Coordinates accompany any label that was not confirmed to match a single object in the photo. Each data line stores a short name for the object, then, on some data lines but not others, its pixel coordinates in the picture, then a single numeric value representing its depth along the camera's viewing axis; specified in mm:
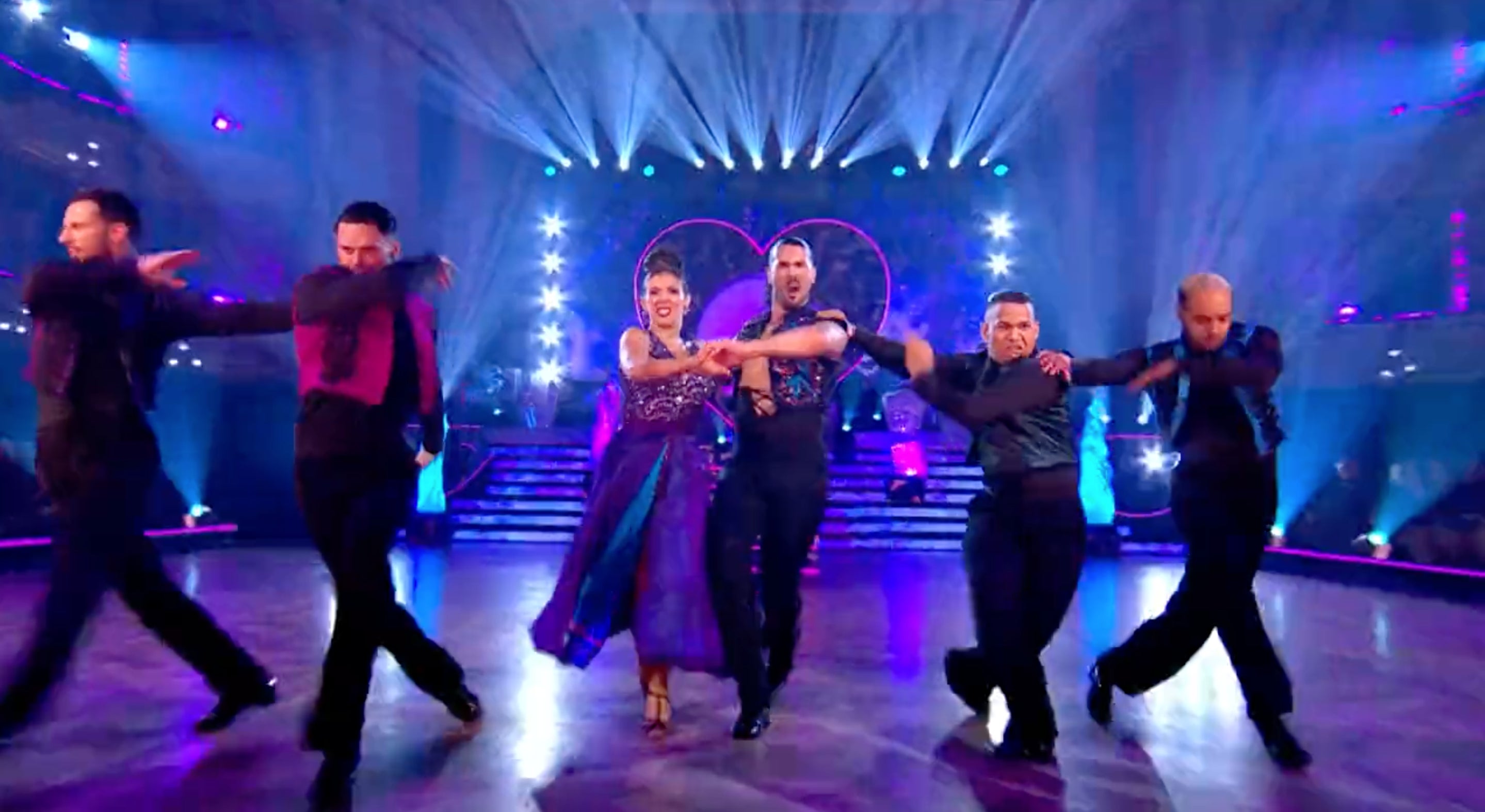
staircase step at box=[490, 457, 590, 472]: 12328
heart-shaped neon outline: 16109
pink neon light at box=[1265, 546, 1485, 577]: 7297
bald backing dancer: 2988
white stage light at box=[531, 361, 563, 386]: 16859
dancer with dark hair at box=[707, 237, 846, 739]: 3115
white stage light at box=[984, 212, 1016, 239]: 17156
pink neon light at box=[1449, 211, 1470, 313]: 9328
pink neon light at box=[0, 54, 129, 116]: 8430
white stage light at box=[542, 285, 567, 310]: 17047
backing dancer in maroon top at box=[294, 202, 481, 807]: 2537
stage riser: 10945
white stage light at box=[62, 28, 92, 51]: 9594
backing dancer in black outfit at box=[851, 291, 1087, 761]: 2920
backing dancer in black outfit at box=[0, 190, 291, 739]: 2885
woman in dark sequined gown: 3146
